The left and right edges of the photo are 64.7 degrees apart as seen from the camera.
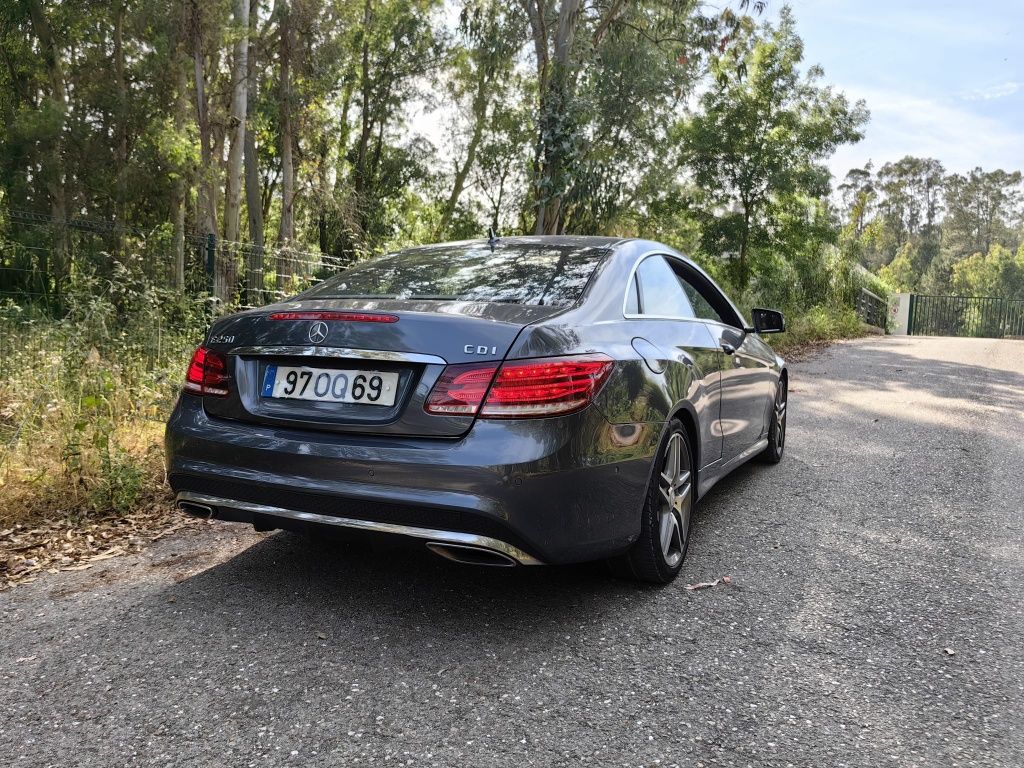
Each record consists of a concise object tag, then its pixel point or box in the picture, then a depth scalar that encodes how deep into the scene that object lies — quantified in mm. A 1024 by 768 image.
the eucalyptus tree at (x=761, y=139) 17344
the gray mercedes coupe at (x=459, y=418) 2713
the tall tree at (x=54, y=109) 15891
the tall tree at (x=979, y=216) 83562
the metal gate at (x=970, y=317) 35750
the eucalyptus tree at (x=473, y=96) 26047
